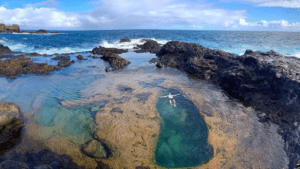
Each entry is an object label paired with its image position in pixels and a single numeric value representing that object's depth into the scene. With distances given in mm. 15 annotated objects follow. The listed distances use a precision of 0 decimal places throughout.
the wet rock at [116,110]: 8211
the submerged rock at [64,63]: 17459
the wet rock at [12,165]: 3873
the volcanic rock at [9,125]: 5856
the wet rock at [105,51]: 25281
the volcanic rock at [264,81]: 6496
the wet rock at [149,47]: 26856
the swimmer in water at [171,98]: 9131
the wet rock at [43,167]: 4275
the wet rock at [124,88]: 10817
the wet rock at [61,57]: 20645
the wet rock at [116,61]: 17203
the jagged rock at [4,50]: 21747
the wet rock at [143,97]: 9338
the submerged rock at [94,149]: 5574
